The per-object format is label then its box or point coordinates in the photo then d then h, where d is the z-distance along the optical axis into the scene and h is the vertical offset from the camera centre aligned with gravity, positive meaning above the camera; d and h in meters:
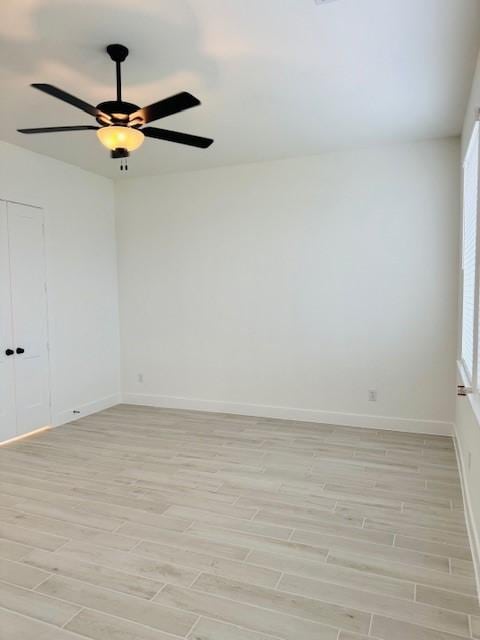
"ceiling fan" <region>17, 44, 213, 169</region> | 2.43 +1.02
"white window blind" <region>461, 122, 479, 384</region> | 2.71 +0.26
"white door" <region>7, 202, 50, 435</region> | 4.42 -0.16
